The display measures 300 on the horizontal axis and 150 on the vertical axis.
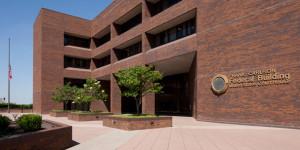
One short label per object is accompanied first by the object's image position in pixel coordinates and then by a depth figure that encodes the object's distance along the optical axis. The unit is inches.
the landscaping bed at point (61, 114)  962.3
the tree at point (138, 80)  539.1
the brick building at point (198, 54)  484.0
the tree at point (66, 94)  1013.6
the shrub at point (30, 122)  276.2
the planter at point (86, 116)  709.2
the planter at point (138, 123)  458.7
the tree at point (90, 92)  800.8
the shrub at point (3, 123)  279.7
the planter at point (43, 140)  209.3
